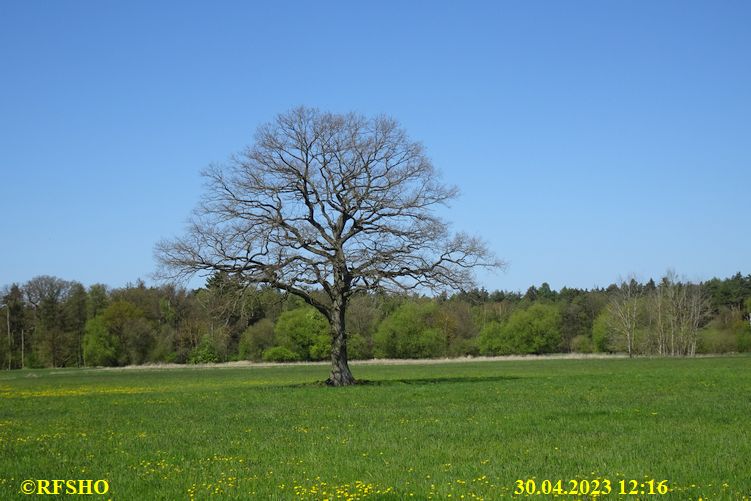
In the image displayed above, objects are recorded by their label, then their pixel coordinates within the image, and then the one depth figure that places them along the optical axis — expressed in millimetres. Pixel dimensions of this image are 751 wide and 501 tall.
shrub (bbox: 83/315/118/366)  107250
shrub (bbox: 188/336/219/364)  103812
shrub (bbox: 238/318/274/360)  112375
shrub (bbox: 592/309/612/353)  113588
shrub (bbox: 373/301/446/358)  112312
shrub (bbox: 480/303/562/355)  116750
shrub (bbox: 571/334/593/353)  120875
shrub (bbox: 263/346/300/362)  106000
